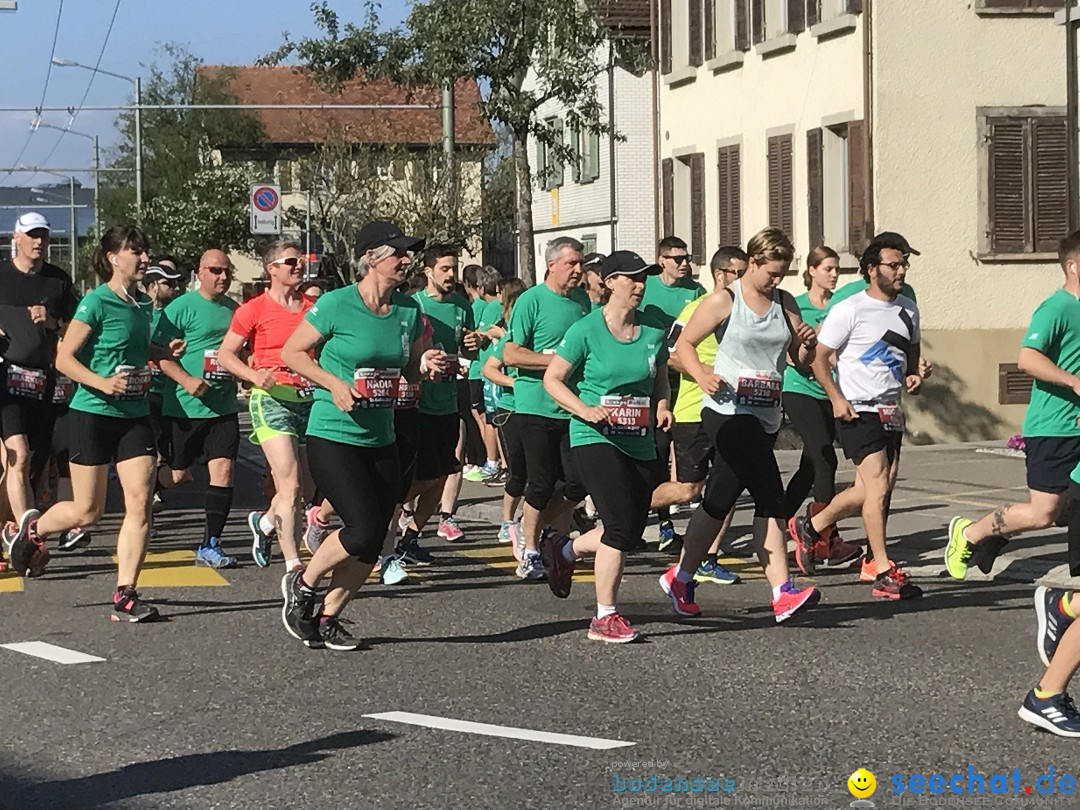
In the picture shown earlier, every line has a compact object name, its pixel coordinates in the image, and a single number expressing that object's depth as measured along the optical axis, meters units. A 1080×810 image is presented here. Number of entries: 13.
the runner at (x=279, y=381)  11.84
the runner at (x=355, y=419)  9.64
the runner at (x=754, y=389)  10.41
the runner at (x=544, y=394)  12.08
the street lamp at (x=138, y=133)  50.56
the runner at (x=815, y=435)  12.70
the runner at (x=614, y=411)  10.01
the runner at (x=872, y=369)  11.86
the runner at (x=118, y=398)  10.78
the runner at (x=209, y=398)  13.76
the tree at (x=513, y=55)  31.89
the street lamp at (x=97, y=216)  79.18
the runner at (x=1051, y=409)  9.47
